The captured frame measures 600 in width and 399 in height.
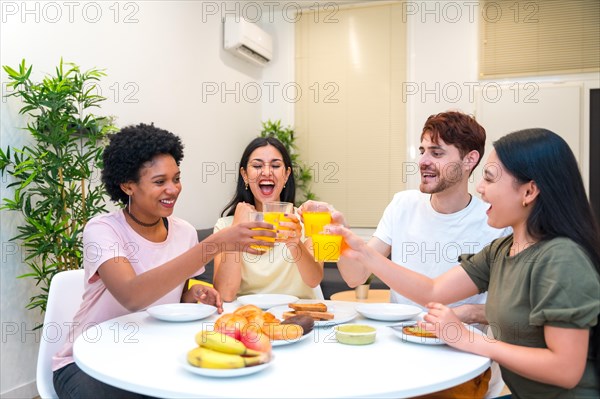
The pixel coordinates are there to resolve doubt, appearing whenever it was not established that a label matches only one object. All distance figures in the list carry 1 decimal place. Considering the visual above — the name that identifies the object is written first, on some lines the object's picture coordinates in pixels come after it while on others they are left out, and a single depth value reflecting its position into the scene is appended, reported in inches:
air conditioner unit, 201.6
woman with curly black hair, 66.6
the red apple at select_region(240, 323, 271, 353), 47.4
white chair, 69.3
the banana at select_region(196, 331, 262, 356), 45.6
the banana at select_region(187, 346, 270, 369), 44.3
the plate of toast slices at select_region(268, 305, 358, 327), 61.9
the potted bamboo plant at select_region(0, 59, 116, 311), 112.7
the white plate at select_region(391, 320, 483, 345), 54.6
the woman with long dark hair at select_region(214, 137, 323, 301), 89.6
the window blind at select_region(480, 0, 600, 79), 196.4
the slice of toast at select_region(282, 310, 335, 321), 63.5
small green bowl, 55.2
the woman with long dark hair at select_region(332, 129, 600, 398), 48.8
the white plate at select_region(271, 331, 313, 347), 53.3
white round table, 42.2
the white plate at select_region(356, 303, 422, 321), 65.0
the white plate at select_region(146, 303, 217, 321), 64.5
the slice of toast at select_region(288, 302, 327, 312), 66.3
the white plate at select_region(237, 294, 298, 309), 73.4
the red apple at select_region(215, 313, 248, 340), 49.4
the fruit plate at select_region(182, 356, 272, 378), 43.7
